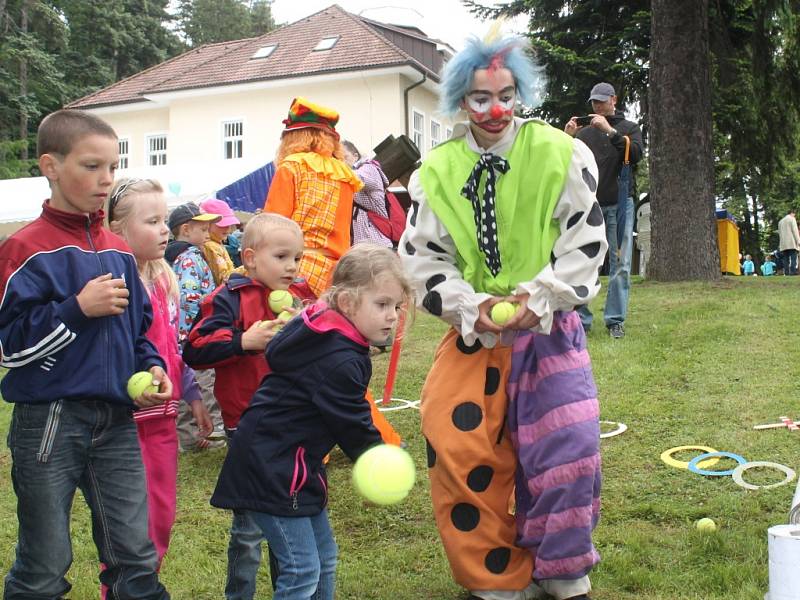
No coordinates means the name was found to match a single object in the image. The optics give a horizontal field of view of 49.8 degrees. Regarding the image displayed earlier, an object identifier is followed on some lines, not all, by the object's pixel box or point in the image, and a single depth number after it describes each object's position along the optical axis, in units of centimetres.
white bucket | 209
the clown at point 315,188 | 508
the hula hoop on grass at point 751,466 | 425
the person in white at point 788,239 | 2450
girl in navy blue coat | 264
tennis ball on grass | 377
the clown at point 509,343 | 315
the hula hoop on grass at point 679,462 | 461
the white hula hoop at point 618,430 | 517
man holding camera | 793
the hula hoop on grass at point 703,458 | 444
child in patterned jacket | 541
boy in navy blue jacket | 262
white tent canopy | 1392
